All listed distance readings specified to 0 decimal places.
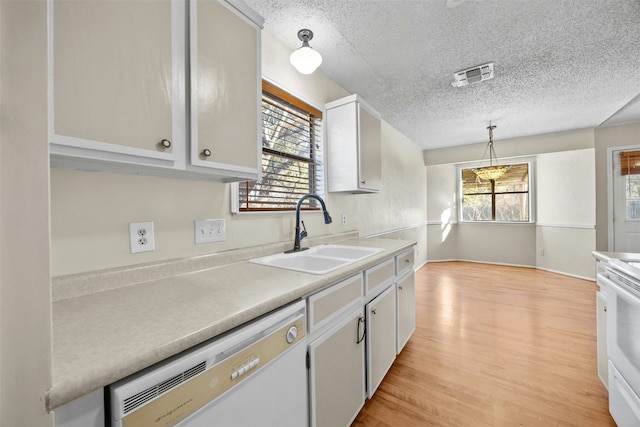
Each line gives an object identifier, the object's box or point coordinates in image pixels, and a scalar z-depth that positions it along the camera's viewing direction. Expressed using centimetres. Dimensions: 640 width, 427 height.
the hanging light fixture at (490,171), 419
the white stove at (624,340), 114
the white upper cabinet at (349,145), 221
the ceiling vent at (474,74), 230
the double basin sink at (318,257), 157
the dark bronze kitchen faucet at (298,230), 177
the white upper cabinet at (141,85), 74
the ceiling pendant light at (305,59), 165
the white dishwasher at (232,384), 56
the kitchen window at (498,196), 504
